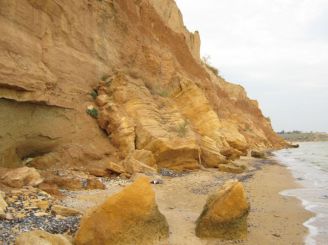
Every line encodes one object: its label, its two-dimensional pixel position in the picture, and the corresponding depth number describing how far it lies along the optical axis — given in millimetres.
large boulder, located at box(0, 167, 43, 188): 7484
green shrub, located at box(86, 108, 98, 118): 12680
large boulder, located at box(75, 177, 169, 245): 5176
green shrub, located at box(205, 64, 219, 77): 39650
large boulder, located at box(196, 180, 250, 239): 5938
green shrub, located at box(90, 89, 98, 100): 13330
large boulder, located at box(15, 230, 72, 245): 4430
